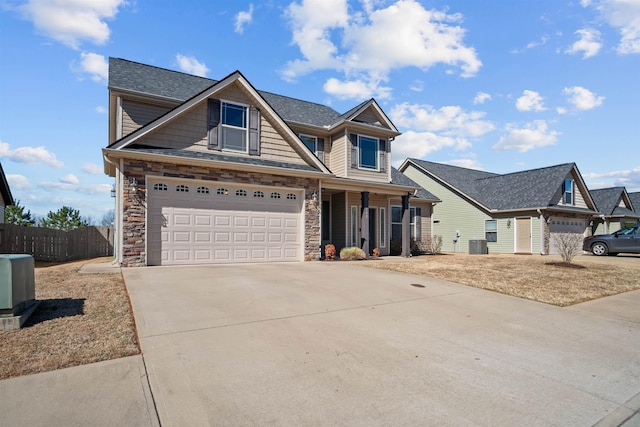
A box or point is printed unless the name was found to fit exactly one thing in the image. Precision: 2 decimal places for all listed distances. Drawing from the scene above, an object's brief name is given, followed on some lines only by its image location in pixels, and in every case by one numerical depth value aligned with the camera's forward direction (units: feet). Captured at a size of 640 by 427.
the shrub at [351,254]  47.47
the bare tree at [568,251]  42.57
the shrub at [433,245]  66.55
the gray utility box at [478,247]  70.08
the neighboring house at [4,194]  53.80
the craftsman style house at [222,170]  34.14
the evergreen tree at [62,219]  95.40
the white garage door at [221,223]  34.87
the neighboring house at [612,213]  91.09
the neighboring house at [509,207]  69.82
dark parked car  58.18
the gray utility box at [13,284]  15.03
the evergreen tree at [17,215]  85.81
